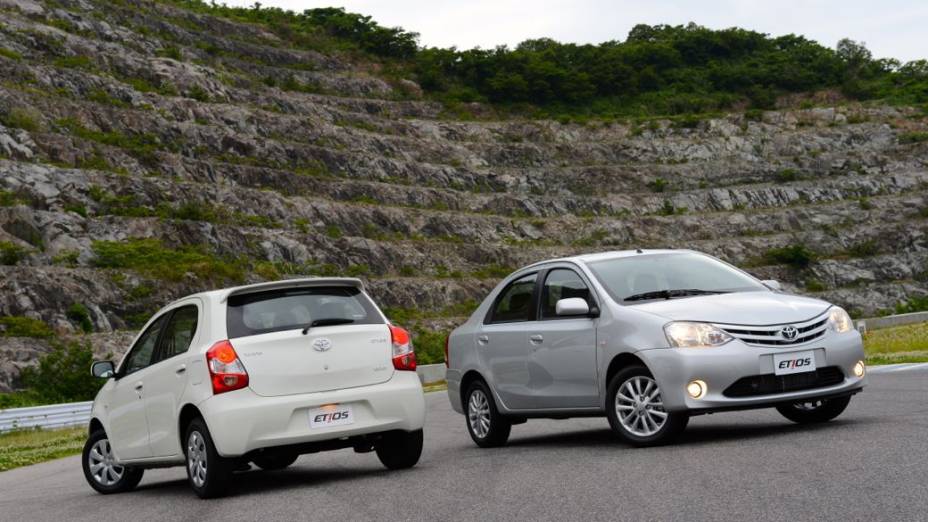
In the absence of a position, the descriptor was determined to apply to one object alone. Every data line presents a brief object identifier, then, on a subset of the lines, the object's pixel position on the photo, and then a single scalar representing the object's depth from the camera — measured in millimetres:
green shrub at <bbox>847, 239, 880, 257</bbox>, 70875
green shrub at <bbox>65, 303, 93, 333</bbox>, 43812
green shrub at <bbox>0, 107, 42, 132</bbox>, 53500
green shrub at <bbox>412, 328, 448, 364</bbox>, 51062
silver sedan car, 10164
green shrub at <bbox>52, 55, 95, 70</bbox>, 62969
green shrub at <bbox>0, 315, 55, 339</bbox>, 41656
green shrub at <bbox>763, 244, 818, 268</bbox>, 68625
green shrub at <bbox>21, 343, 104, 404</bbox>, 37625
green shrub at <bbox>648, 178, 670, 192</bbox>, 76125
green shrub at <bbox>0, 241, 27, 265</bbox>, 44500
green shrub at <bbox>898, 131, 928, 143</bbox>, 79938
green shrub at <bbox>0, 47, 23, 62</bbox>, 60625
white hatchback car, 10125
